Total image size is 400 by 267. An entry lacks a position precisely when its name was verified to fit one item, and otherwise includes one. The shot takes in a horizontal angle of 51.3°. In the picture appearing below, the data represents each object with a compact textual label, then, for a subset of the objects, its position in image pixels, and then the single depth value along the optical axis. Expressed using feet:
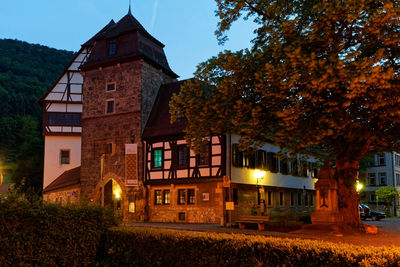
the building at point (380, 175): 186.60
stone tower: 96.63
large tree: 40.96
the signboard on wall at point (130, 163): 95.96
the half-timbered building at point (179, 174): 84.17
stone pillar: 61.00
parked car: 116.47
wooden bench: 65.19
